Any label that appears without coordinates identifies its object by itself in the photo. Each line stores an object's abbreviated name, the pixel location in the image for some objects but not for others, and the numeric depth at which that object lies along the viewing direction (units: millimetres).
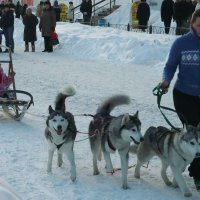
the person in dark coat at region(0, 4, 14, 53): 15875
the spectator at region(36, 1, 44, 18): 20016
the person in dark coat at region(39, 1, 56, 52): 16250
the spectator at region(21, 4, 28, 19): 24497
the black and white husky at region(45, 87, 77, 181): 4711
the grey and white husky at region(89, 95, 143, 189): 4352
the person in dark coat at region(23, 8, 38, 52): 16641
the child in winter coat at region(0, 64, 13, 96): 7332
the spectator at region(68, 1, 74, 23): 24434
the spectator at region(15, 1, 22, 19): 26438
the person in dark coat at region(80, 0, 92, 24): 20516
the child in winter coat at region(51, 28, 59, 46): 16297
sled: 6977
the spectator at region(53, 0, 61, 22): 23281
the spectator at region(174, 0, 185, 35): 14734
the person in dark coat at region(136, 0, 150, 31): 16875
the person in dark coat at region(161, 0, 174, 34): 15898
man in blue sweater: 4262
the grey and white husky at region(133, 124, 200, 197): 4055
